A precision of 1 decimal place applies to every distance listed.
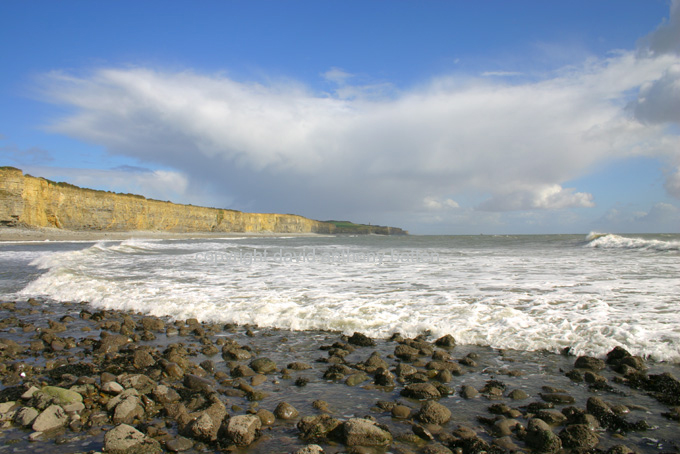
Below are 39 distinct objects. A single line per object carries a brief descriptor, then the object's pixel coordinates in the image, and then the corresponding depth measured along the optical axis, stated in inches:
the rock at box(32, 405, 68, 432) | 137.2
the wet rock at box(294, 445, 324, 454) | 116.6
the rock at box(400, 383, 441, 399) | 162.2
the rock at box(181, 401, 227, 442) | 131.0
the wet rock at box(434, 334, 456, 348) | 239.5
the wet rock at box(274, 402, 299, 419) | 146.0
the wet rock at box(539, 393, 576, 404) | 158.1
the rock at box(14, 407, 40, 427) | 140.4
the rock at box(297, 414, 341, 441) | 132.2
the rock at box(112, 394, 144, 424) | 143.6
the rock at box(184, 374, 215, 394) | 171.6
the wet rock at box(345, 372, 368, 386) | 179.3
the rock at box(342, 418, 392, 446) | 127.9
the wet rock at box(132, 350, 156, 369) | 201.8
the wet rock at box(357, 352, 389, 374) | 194.7
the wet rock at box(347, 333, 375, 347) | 242.9
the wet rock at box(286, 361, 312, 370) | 200.3
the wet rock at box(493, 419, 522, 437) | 134.2
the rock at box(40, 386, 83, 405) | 150.6
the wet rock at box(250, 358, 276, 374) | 196.5
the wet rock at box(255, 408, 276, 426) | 140.9
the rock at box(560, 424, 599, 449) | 126.0
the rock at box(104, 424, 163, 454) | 121.8
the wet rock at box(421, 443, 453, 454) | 120.8
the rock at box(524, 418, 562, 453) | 124.6
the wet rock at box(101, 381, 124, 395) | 164.4
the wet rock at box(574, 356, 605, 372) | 195.0
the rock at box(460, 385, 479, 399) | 163.5
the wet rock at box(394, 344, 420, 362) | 213.6
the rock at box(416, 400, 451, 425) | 140.6
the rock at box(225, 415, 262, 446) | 127.2
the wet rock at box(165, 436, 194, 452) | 125.7
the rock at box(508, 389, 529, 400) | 161.5
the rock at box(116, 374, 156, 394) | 169.2
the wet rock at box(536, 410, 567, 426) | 141.0
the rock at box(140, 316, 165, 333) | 288.8
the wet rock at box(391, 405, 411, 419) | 145.8
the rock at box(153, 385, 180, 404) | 160.2
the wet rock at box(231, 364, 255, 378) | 190.3
